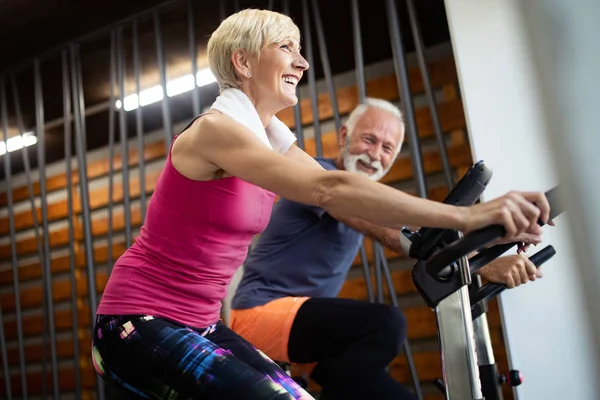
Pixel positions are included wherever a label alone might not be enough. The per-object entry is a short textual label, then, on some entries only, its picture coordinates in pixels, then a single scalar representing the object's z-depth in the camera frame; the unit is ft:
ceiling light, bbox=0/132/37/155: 14.96
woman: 3.37
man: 5.40
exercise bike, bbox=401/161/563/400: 3.74
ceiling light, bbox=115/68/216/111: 12.05
